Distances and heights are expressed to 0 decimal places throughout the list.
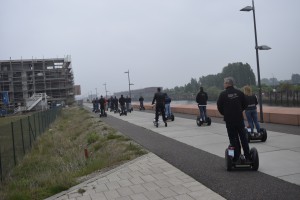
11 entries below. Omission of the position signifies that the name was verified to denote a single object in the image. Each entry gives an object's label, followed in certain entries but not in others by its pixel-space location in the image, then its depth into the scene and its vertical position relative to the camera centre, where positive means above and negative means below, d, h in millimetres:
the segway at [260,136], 10344 -1344
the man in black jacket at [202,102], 16062 -476
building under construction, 95312 +5670
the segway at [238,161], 7043 -1389
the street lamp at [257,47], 16797 +1828
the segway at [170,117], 20203 -1313
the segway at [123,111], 30109 -1243
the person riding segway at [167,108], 20131 -812
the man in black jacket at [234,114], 7098 -475
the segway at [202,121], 16281 -1337
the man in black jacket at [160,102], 16672 -383
